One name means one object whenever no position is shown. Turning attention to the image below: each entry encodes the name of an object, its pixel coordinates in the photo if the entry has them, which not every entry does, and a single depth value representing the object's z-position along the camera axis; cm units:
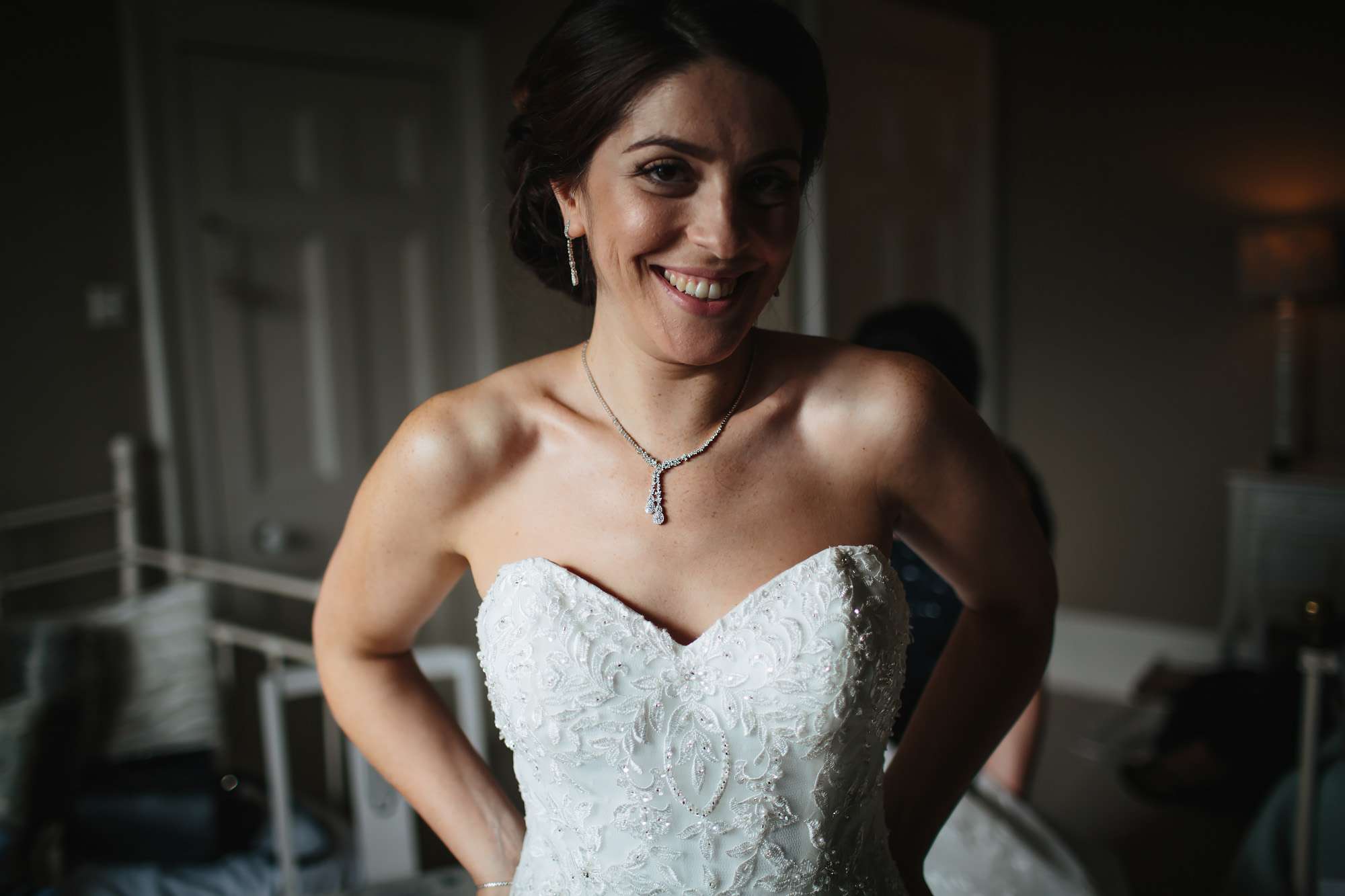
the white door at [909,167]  341
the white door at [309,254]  285
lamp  364
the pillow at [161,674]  240
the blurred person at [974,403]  149
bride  90
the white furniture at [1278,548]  359
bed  199
